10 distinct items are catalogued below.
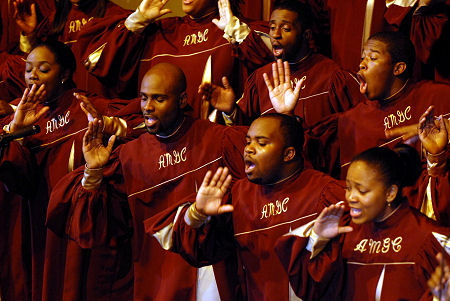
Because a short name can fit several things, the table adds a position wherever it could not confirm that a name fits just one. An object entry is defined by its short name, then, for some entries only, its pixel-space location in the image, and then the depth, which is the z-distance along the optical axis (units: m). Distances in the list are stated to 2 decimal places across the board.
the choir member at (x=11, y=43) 12.13
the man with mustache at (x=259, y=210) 7.75
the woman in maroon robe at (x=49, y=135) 9.96
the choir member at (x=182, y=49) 10.18
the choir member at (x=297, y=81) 9.34
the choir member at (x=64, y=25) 11.91
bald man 8.73
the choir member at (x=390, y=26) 9.14
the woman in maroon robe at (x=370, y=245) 6.94
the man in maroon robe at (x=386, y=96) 8.37
